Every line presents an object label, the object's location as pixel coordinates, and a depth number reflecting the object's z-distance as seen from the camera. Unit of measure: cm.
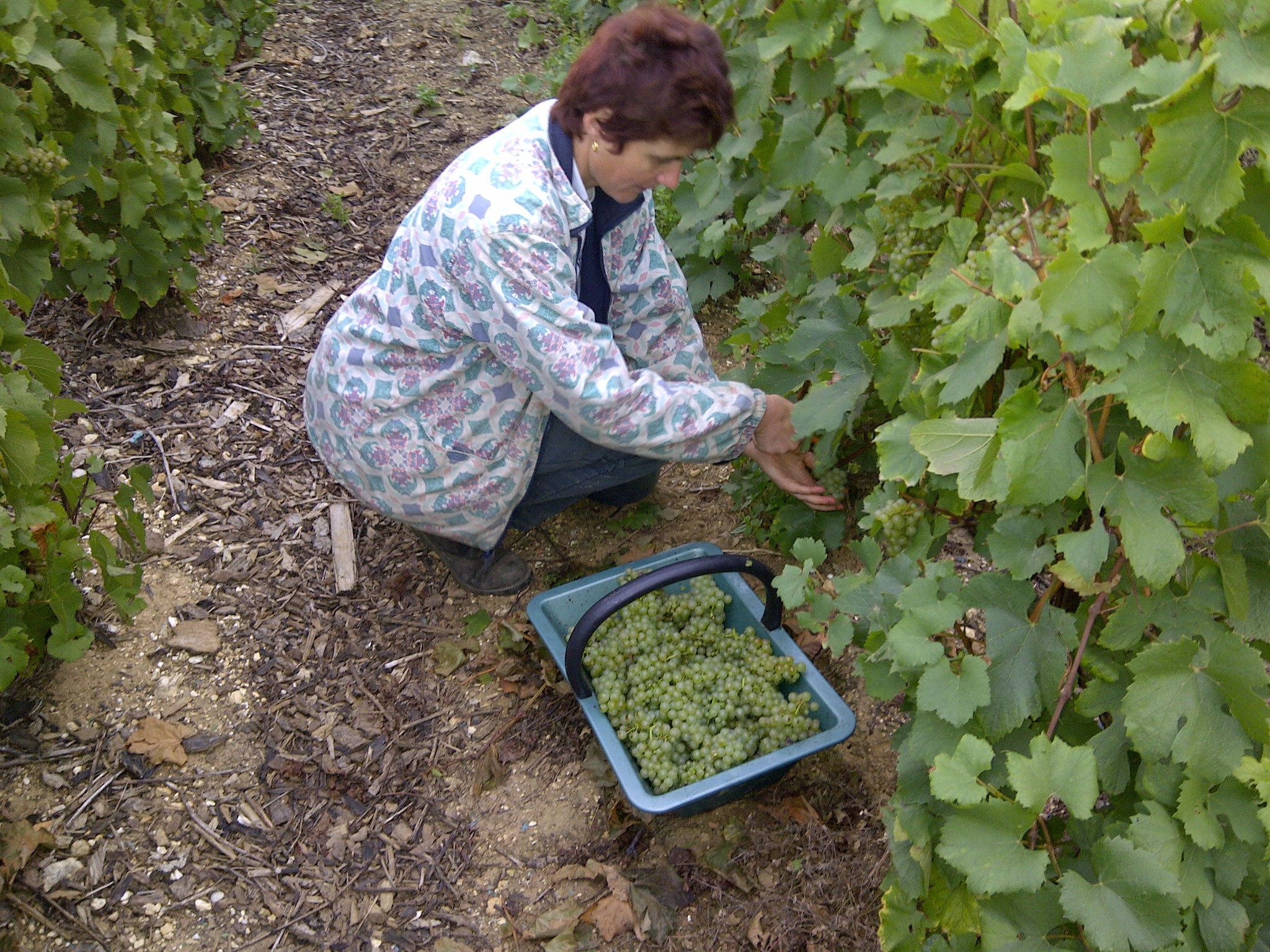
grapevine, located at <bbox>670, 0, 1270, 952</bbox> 124
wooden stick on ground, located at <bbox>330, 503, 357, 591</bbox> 293
